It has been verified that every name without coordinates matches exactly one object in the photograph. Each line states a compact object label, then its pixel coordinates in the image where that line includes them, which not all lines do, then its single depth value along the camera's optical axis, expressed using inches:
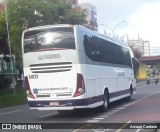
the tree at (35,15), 1487.5
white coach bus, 616.4
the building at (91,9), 5083.7
